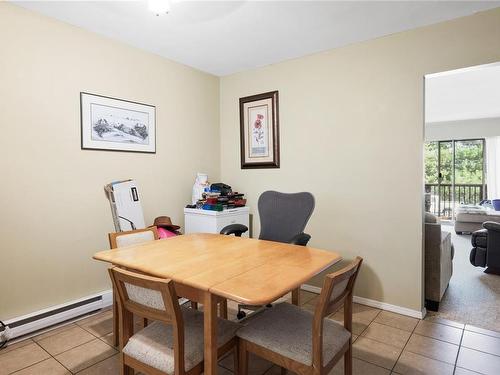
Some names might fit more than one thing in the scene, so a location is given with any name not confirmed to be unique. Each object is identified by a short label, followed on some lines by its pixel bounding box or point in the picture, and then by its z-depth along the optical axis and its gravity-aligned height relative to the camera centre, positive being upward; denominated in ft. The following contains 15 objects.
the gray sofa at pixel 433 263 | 8.96 -2.45
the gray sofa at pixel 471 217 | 18.44 -2.32
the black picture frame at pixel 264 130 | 11.33 +1.84
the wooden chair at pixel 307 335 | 4.06 -2.33
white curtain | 23.62 +0.88
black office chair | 8.10 -0.97
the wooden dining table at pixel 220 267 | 4.16 -1.41
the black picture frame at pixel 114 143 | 8.70 +1.63
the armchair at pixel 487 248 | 11.88 -2.77
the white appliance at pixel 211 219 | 10.45 -1.34
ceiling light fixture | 6.68 +3.83
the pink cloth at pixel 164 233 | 9.10 -1.54
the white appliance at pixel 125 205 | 8.72 -0.67
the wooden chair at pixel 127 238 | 6.90 -1.34
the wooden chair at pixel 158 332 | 3.95 -2.33
